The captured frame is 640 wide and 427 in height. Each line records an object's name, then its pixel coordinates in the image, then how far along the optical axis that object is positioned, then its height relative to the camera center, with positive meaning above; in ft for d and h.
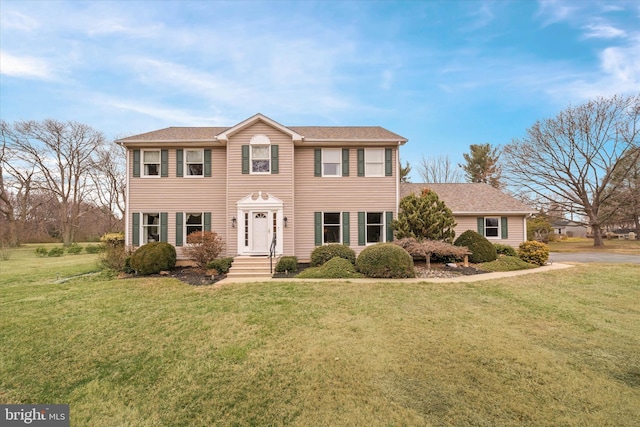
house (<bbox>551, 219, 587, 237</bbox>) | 175.62 -5.50
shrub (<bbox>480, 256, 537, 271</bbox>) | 39.76 -6.00
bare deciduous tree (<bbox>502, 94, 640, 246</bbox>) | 81.35 +20.68
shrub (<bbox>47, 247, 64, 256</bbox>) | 70.15 -5.99
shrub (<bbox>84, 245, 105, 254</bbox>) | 78.44 -6.26
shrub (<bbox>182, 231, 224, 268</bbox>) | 38.86 -3.12
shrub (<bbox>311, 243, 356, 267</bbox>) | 40.19 -4.16
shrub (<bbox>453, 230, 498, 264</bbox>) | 43.27 -3.77
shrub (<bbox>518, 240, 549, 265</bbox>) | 43.75 -4.74
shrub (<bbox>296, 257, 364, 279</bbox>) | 35.01 -5.78
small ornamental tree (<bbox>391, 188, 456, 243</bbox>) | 42.09 +0.44
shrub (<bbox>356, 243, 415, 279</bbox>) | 34.17 -4.72
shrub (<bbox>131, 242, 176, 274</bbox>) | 37.96 -4.29
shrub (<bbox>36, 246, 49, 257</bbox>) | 69.86 -5.92
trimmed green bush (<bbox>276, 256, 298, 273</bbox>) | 38.58 -5.39
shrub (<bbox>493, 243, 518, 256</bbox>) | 47.96 -4.66
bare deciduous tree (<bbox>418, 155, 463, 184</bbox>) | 113.70 +20.90
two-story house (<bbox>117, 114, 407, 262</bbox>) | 44.37 +6.68
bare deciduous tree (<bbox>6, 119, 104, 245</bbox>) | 94.84 +25.14
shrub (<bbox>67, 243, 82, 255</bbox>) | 75.20 -5.95
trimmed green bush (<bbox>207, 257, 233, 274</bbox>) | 38.81 -5.35
